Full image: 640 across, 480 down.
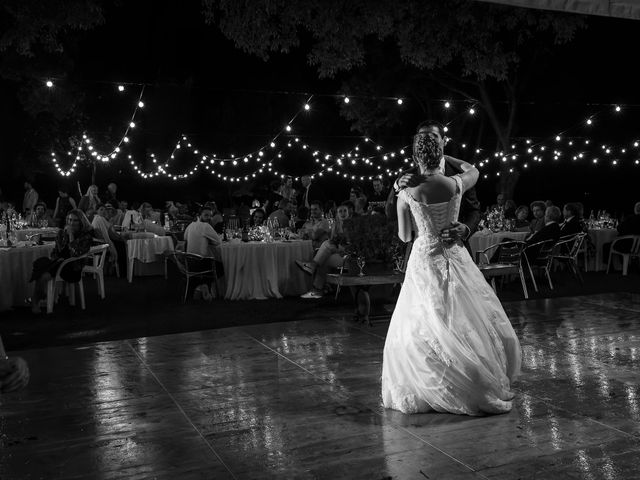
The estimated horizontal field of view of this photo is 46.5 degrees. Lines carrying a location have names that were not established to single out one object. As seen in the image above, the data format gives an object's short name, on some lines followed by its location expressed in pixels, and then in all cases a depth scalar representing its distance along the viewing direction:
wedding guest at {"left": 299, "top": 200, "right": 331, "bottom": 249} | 10.62
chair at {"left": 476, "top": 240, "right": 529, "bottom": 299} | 8.59
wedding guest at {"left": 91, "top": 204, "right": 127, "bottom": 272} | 11.57
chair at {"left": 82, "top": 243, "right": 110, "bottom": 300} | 9.84
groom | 4.57
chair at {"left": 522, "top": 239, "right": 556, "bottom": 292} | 10.08
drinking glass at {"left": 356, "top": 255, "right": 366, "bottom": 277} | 7.66
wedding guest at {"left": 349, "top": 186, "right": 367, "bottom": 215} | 12.67
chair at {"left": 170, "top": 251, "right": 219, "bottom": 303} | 9.59
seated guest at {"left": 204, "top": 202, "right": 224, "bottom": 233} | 12.52
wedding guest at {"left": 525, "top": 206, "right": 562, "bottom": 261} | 10.02
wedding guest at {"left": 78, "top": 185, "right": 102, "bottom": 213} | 15.65
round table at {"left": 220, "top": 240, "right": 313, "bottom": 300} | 9.88
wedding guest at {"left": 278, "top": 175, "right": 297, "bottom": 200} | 16.12
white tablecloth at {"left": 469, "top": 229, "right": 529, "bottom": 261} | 11.30
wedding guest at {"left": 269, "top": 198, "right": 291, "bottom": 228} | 11.73
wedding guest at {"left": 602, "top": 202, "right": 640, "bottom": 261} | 11.61
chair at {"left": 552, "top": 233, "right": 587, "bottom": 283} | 10.45
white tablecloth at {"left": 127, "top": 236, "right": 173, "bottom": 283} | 12.02
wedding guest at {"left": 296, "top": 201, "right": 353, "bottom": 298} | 9.81
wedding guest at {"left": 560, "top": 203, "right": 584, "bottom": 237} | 10.65
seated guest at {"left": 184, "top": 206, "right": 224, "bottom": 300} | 9.66
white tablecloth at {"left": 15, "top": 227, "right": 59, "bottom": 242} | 12.75
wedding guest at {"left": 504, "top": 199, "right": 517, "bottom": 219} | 13.81
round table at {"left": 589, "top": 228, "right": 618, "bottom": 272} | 12.48
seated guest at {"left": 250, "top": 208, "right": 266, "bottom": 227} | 12.08
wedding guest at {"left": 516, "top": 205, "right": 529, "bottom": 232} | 12.22
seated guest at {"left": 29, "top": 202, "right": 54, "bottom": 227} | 14.15
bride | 4.31
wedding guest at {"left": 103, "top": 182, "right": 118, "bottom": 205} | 15.74
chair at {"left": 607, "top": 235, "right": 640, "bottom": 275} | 11.52
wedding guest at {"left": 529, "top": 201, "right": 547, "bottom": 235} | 11.46
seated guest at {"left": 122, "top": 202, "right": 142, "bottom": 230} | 13.22
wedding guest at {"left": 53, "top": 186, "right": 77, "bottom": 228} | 14.77
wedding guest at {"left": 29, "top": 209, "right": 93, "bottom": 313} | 8.95
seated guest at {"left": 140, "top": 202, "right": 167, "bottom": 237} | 13.12
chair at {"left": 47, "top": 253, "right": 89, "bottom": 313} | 8.93
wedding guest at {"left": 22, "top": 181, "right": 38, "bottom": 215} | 19.98
